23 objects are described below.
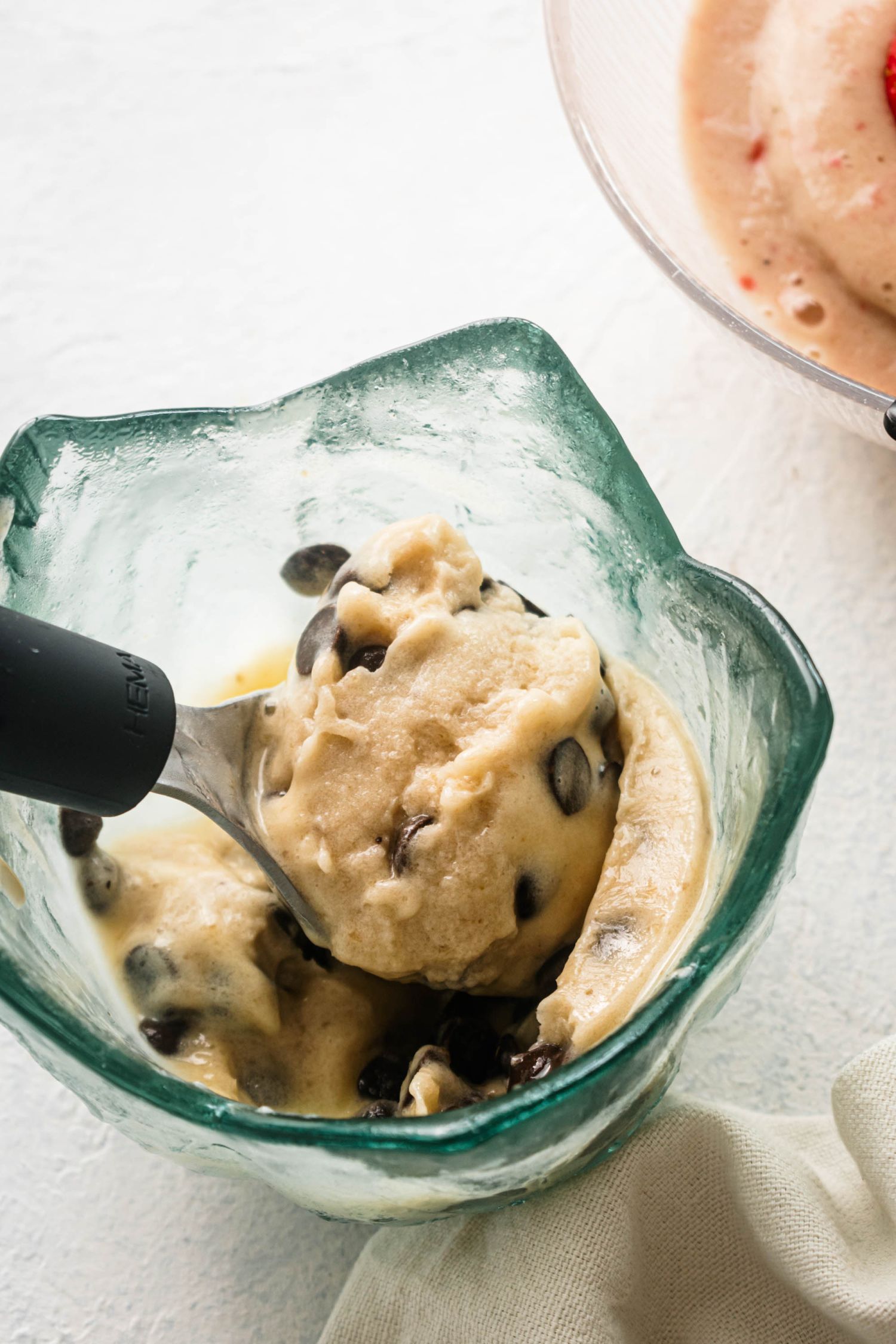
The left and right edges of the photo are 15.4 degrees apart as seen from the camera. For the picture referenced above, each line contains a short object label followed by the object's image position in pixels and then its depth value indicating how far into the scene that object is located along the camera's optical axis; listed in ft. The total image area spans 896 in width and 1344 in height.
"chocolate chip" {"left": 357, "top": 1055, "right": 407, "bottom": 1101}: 1.64
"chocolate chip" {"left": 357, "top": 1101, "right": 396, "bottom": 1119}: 1.61
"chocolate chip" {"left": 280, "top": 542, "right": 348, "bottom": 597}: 1.74
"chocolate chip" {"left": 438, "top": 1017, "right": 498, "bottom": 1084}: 1.62
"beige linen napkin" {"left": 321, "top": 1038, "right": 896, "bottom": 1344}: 1.64
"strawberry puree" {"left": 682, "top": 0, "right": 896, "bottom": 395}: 1.92
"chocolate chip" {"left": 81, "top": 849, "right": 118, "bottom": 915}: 1.67
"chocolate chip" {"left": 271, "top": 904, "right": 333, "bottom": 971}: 1.67
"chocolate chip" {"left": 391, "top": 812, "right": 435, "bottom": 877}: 1.60
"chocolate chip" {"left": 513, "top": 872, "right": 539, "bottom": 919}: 1.61
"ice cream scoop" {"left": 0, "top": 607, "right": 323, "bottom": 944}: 1.50
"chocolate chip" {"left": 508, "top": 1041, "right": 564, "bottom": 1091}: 1.55
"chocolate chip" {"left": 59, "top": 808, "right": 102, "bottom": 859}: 1.67
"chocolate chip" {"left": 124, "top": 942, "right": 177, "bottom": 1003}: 1.65
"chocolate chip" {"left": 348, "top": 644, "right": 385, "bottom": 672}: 1.63
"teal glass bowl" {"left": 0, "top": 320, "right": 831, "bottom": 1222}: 1.50
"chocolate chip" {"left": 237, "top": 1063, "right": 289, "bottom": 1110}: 1.64
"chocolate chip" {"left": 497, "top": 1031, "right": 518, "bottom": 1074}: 1.61
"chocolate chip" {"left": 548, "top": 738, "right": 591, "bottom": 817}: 1.62
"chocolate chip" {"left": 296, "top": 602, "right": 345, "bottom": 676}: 1.64
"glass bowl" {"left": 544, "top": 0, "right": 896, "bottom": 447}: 1.85
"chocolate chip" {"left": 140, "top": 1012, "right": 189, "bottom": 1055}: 1.64
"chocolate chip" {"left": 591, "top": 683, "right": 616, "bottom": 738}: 1.65
